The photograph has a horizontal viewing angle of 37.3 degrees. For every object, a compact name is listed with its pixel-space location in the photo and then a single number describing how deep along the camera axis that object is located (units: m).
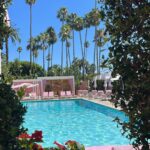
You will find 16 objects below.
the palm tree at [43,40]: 47.26
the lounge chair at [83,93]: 22.51
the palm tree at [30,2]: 36.34
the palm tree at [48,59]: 51.73
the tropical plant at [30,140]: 2.80
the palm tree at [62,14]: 44.13
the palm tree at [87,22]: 38.32
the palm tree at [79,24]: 40.00
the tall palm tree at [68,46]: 44.35
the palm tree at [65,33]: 41.99
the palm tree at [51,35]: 45.48
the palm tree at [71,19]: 41.52
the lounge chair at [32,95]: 21.61
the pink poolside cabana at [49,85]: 23.63
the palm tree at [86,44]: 43.01
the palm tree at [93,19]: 36.79
